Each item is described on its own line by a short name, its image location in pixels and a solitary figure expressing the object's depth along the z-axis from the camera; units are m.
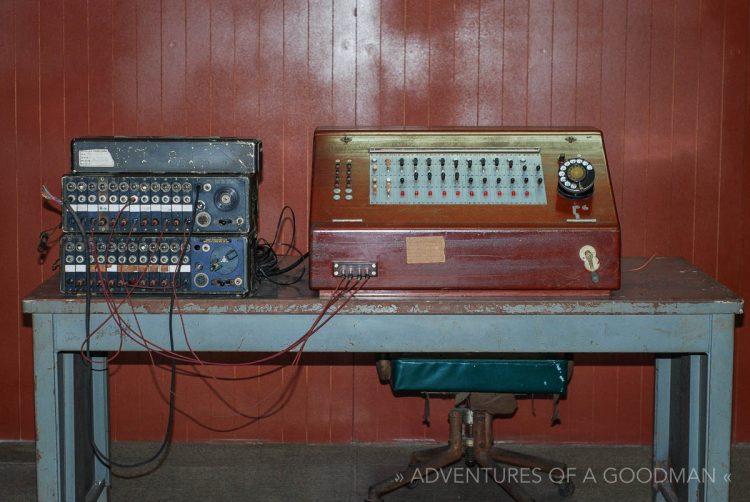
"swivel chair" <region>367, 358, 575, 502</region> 3.23
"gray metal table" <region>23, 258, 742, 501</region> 2.70
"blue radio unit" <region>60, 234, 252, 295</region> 2.75
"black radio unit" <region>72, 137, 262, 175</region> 2.79
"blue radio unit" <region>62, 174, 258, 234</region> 2.75
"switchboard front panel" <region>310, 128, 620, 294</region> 2.75
